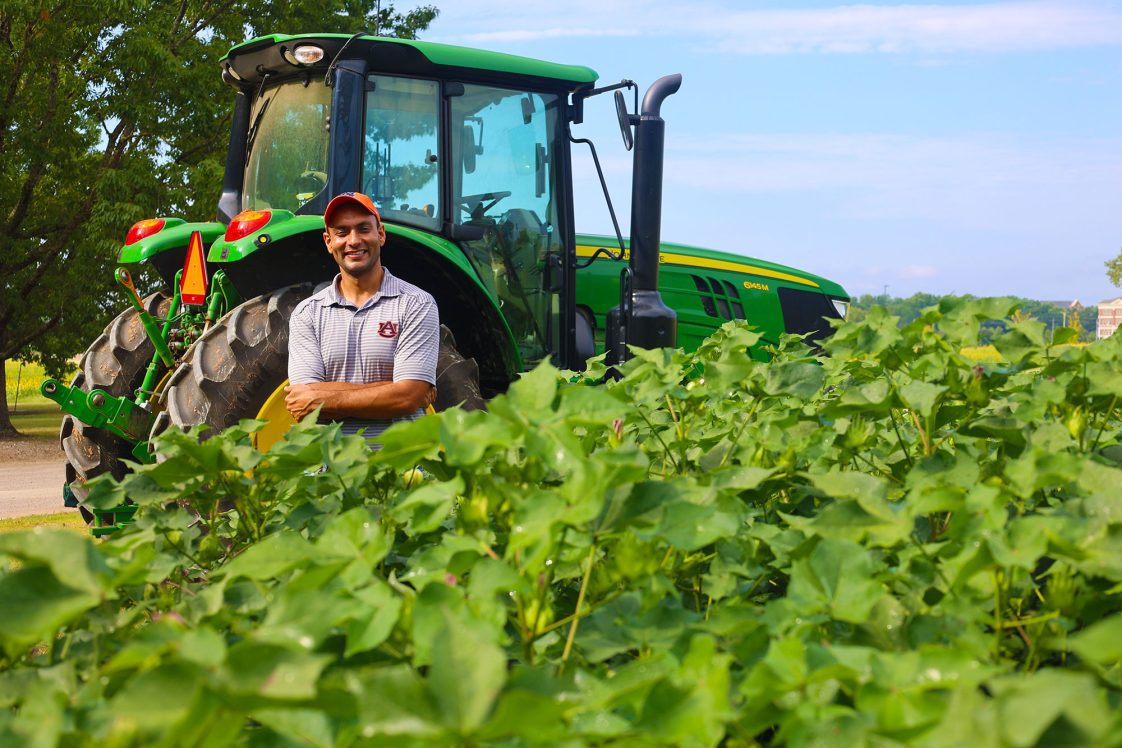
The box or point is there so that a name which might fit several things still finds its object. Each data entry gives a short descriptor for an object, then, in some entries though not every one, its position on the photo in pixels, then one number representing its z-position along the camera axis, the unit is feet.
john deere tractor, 15.37
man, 12.01
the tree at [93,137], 50.88
